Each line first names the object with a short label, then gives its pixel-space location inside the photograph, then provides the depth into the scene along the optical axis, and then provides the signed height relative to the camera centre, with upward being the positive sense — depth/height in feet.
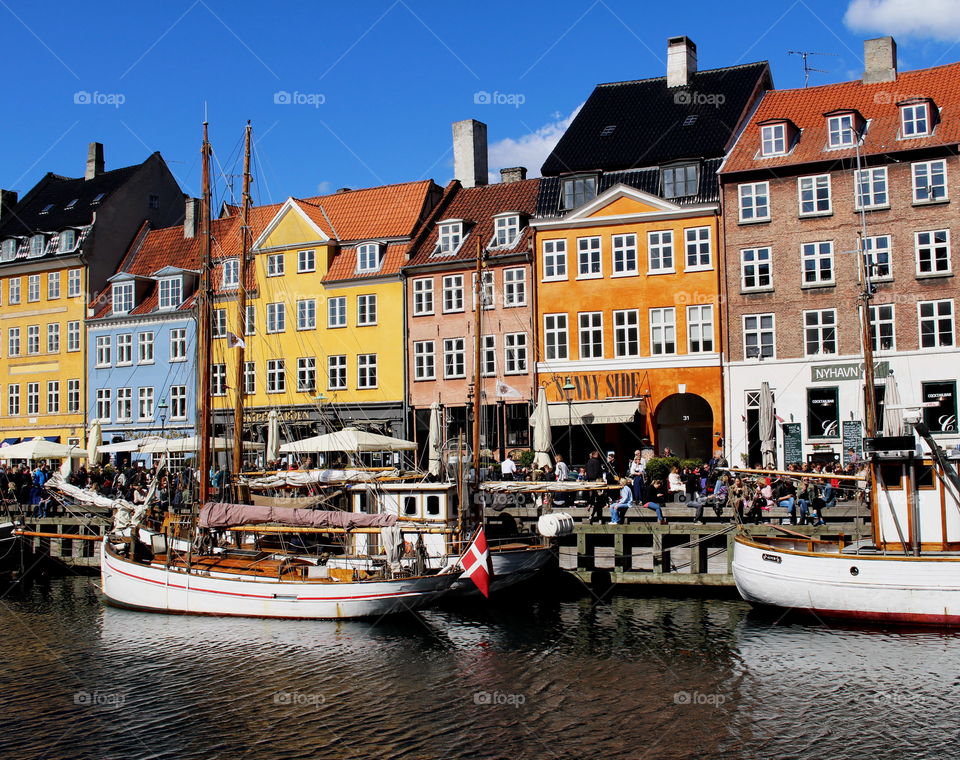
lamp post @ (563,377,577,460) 134.31 +4.90
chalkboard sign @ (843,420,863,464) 124.26 +0.84
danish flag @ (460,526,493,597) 80.84 -8.38
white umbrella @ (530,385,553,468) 109.70 +1.31
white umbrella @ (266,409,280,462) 123.75 +1.59
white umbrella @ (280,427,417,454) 107.55 +0.85
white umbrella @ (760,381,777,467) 107.55 +1.71
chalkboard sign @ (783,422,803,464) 128.77 +0.06
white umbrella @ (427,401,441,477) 112.37 +1.48
